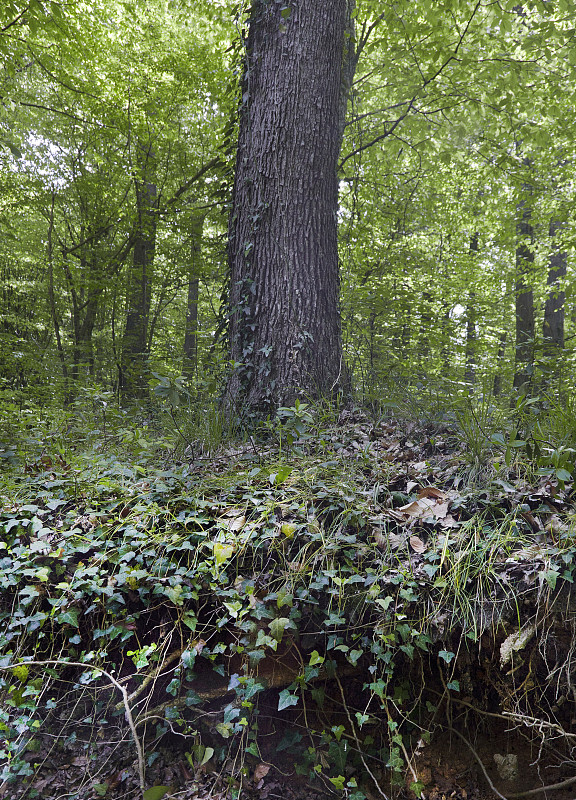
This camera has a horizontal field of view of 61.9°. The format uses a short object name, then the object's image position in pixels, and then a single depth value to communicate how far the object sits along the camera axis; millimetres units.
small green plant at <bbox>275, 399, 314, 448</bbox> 2900
